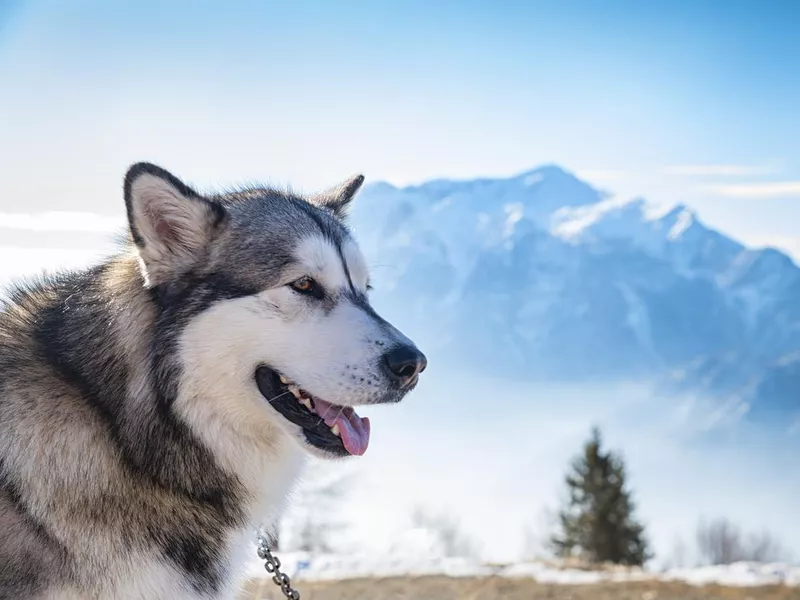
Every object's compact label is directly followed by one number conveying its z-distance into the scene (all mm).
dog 3668
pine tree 28016
